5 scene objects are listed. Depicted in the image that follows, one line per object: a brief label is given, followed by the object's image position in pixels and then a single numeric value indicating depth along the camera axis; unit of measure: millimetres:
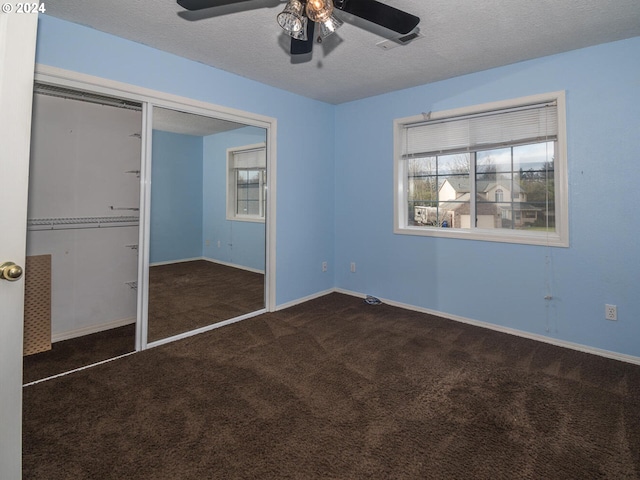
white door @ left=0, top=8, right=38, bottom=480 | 1032
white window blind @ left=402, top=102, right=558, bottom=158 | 2840
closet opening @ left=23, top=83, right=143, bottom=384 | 2680
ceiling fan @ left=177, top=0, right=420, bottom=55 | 1568
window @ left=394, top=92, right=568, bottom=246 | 2832
